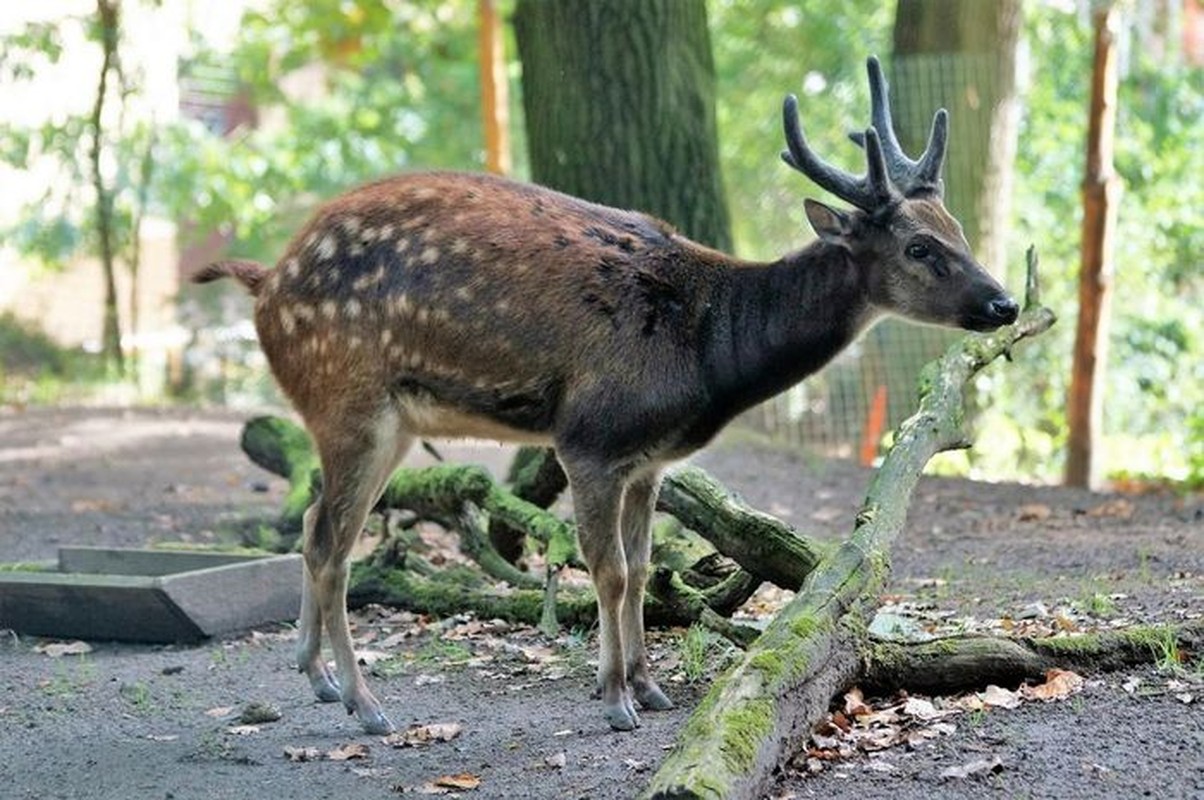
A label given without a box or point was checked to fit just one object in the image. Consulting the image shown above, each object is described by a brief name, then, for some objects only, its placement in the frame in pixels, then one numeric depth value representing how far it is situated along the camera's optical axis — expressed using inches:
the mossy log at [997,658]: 470.9
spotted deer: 504.4
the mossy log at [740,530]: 539.2
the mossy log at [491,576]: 560.7
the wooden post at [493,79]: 1573.6
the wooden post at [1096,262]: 992.9
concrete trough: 597.9
